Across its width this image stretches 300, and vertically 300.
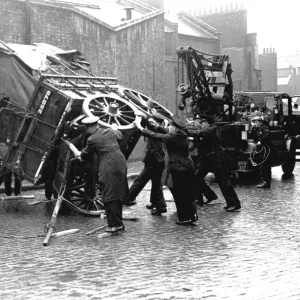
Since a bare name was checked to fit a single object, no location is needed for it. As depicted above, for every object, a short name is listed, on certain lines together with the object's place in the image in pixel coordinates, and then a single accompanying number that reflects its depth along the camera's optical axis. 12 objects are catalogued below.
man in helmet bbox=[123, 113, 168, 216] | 11.97
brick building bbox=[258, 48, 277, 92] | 56.57
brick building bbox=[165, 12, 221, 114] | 36.16
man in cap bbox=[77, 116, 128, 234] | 9.76
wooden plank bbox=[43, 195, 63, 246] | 9.00
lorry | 17.94
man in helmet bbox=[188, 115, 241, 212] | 12.37
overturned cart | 11.73
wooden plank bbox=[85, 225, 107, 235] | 9.82
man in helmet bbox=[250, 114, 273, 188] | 16.64
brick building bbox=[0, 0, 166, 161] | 22.78
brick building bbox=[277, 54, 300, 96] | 68.00
